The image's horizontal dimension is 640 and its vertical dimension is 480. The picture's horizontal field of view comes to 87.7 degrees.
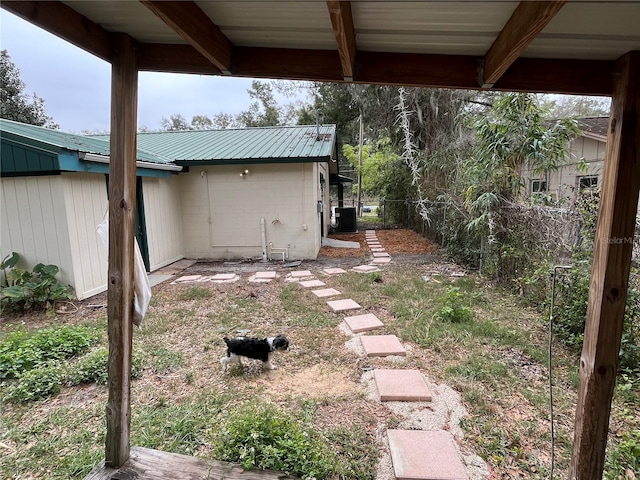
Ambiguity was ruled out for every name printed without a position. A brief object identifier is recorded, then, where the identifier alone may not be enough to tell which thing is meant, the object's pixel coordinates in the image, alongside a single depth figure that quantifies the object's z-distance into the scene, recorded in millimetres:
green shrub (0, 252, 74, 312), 4612
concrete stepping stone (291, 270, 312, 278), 6635
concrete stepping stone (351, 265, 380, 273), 6832
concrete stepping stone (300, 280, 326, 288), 5875
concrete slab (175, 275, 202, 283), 6417
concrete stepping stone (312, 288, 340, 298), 5270
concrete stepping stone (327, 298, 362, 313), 4583
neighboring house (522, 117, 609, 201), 8820
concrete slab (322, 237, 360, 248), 9992
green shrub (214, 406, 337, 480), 1852
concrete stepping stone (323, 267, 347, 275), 6761
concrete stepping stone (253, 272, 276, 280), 6504
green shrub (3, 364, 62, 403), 2654
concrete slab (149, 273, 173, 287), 6258
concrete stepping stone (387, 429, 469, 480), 1835
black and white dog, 2963
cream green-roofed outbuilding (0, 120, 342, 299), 4984
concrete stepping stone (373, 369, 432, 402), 2557
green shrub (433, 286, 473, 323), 4043
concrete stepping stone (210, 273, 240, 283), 6418
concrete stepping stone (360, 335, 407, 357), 3273
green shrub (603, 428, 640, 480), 1876
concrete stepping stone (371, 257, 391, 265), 7550
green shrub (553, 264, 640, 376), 2879
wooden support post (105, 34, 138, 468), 1729
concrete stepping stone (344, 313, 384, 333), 3891
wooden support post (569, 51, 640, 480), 1427
